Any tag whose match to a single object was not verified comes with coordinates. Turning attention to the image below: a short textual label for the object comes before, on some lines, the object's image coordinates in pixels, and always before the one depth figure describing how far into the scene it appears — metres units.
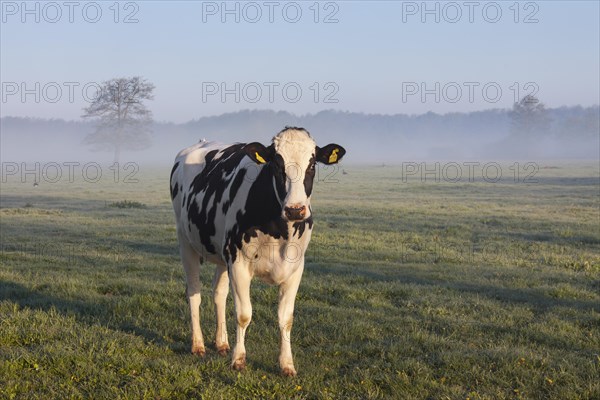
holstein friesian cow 6.53
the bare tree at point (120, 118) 93.00
